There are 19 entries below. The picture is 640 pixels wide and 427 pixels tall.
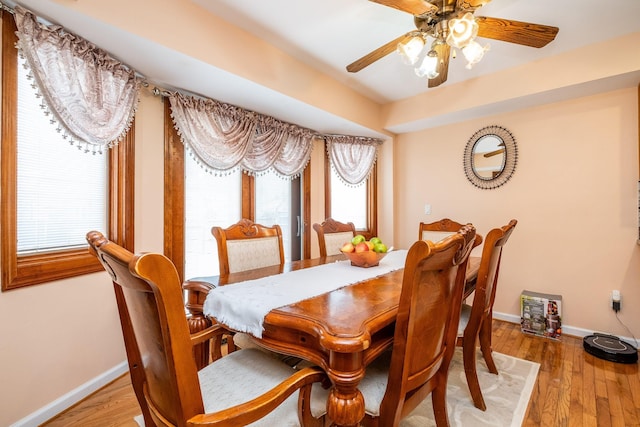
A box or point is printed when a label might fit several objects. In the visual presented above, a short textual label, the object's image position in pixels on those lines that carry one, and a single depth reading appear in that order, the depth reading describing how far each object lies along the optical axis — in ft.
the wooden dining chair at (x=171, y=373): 2.08
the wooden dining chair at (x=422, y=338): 2.99
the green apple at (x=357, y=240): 6.15
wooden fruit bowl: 5.99
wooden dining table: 2.99
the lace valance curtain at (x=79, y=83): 4.75
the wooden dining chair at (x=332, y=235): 8.24
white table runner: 3.72
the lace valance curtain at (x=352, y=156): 11.51
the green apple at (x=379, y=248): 6.08
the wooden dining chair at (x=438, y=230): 8.79
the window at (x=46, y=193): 4.80
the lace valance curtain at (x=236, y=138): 7.41
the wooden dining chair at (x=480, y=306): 5.08
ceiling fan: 4.62
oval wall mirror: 9.93
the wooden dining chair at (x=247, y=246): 6.15
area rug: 5.17
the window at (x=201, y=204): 7.57
